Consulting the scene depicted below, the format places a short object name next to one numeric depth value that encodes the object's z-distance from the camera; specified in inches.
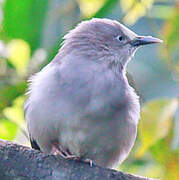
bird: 287.7
